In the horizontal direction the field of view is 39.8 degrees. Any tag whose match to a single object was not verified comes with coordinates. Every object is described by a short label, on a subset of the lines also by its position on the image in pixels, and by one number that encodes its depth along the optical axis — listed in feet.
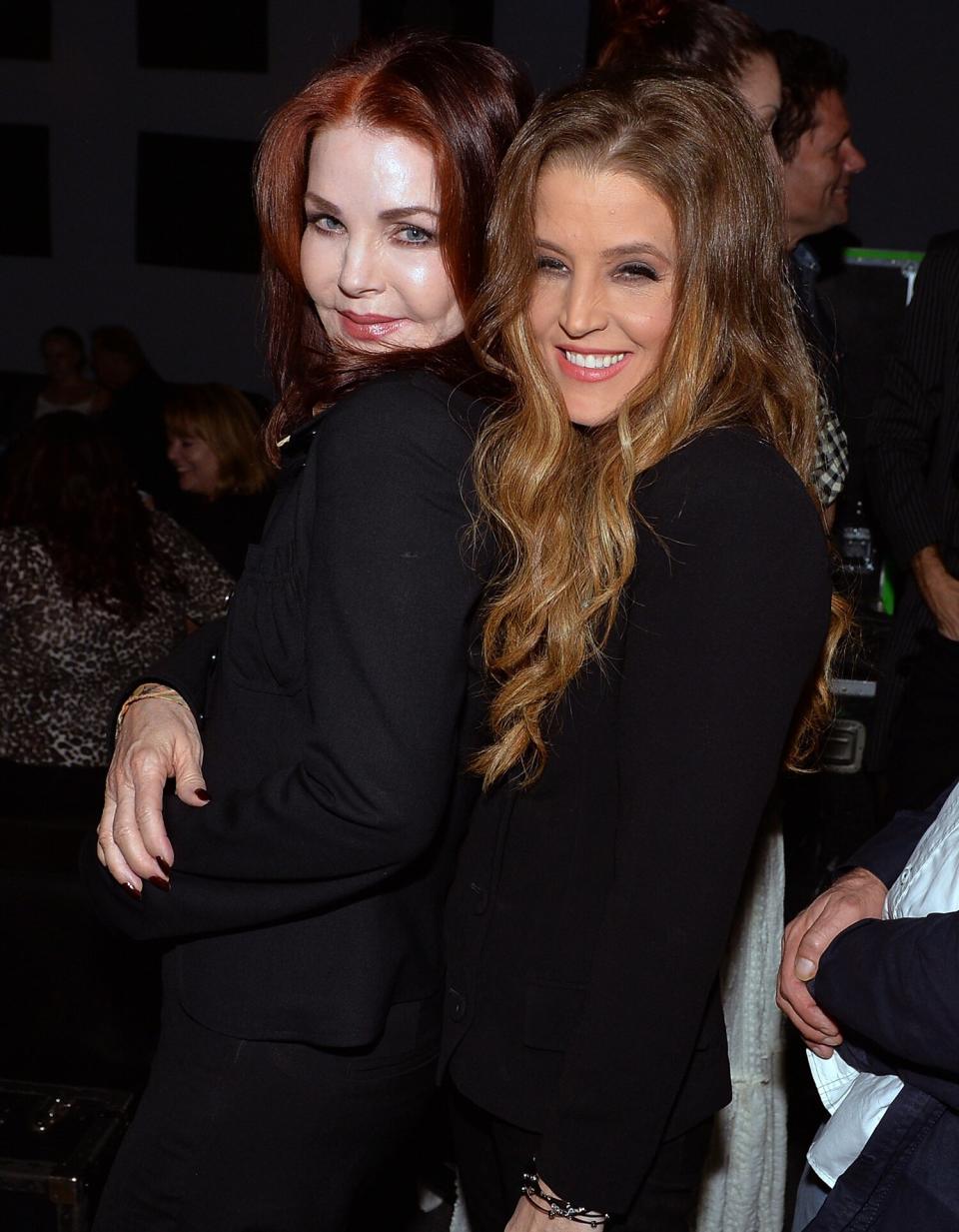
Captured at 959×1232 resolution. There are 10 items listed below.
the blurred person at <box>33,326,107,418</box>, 24.29
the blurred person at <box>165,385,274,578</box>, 15.56
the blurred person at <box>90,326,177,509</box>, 21.58
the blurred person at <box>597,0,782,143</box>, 6.86
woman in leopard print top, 10.91
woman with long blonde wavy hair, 3.68
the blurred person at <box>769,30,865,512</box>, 8.34
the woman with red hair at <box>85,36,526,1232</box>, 3.76
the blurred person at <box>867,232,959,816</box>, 8.81
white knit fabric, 6.01
